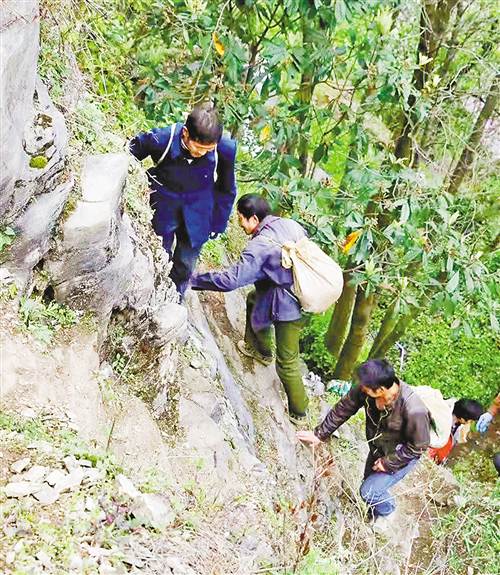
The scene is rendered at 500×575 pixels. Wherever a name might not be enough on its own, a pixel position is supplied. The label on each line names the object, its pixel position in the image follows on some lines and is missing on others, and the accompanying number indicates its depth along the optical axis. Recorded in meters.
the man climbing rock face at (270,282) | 4.99
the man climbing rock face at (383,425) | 4.64
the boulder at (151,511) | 2.99
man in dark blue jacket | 4.15
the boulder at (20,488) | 2.74
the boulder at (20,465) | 2.85
